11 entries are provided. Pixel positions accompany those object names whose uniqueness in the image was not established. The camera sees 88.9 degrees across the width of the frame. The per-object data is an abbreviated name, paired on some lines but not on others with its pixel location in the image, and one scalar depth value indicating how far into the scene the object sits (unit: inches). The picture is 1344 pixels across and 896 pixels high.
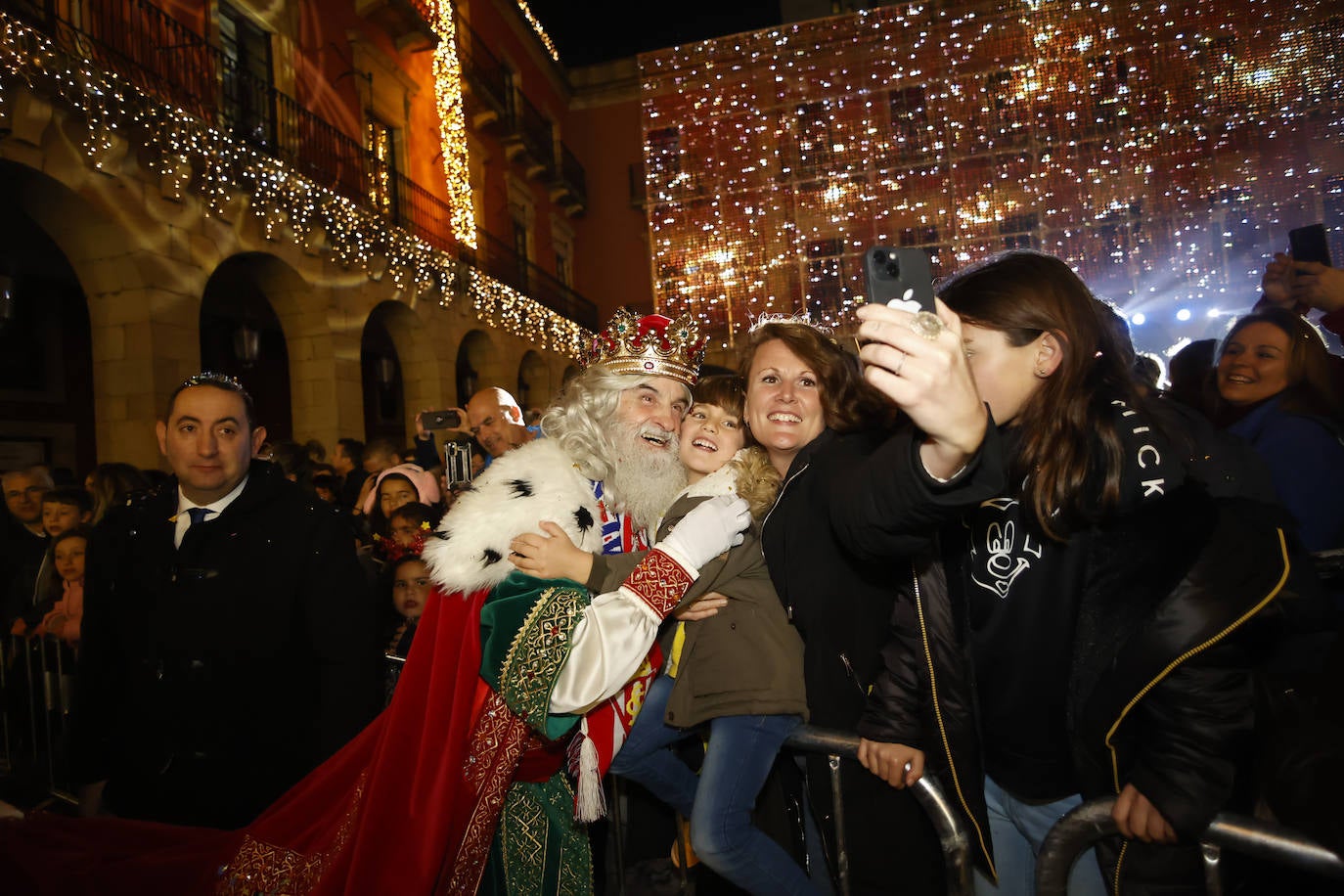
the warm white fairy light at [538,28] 790.5
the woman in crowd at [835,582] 75.7
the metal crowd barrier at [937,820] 61.8
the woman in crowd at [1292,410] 102.6
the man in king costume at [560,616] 75.4
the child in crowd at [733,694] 83.0
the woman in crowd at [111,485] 189.5
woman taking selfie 52.9
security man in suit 98.0
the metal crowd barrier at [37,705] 146.9
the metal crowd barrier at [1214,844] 44.7
